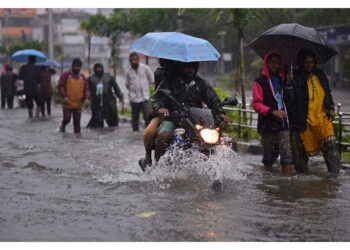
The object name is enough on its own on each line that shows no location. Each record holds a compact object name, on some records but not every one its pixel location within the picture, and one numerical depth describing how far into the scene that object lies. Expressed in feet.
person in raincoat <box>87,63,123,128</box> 54.24
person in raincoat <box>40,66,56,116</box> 68.21
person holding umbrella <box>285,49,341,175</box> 29.22
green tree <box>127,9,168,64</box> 84.02
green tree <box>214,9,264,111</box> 45.14
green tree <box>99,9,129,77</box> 85.97
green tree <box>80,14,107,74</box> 87.76
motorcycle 25.29
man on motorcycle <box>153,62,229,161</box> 27.17
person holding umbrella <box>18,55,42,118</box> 64.13
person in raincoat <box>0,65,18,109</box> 87.20
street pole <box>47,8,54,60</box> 99.71
